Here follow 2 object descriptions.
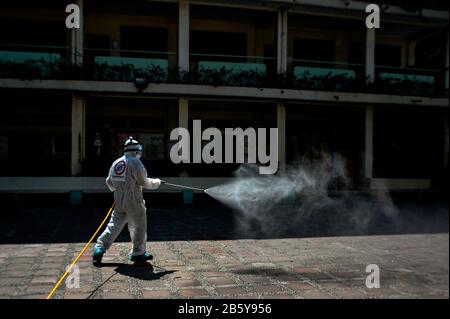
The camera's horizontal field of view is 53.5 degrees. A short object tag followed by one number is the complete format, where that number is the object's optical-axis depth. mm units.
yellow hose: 4754
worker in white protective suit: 6203
